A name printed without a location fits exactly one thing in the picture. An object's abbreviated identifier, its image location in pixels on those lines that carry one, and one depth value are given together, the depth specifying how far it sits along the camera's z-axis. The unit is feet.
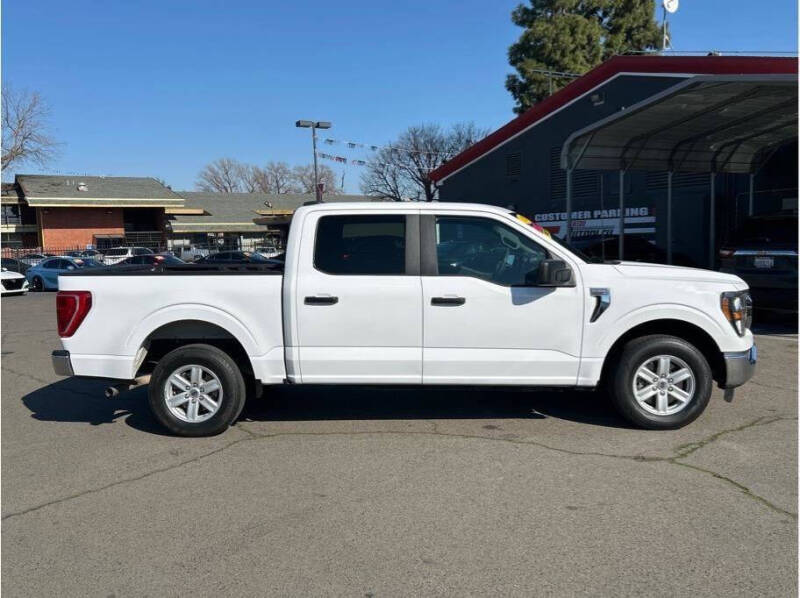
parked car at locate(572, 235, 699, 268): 55.57
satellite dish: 63.62
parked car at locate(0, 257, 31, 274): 100.94
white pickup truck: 17.21
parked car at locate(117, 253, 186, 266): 81.97
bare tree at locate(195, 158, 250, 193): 301.43
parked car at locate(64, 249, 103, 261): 112.98
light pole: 94.75
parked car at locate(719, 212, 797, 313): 32.14
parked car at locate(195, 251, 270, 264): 84.00
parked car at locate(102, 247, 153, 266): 111.34
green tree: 116.78
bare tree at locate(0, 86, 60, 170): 166.91
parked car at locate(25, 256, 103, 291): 83.25
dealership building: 38.17
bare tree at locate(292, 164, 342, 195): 258.57
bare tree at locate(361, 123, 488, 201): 164.14
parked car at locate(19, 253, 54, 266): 109.81
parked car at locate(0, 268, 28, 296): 72.64
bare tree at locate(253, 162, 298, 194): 297.33
